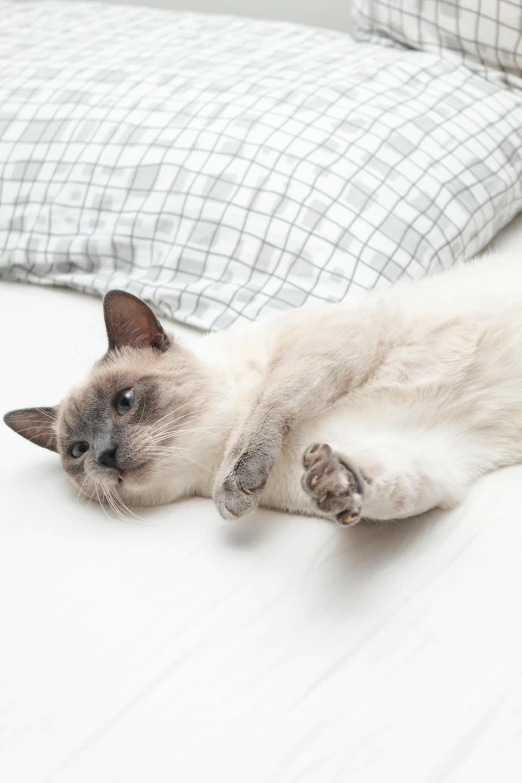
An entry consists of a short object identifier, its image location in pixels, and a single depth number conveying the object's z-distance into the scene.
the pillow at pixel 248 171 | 1.00
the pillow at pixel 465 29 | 1.07
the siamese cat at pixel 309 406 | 0.81
